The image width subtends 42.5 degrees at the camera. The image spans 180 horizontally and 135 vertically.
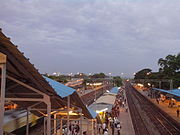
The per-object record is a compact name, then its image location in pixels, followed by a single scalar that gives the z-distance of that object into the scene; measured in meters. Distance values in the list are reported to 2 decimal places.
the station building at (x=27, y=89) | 3.75
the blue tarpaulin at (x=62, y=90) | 6.50
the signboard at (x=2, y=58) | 3.49
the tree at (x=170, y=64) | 51.16
